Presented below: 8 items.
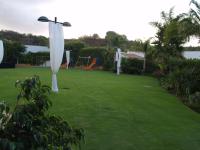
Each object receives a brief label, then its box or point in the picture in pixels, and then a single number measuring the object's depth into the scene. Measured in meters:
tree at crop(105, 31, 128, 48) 31.04
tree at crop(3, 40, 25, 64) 21.18
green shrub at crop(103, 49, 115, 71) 20.16
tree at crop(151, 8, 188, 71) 15.82
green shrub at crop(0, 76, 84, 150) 1.64
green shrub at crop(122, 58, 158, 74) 18.59
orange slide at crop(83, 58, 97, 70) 20.70
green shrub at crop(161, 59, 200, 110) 8.08
